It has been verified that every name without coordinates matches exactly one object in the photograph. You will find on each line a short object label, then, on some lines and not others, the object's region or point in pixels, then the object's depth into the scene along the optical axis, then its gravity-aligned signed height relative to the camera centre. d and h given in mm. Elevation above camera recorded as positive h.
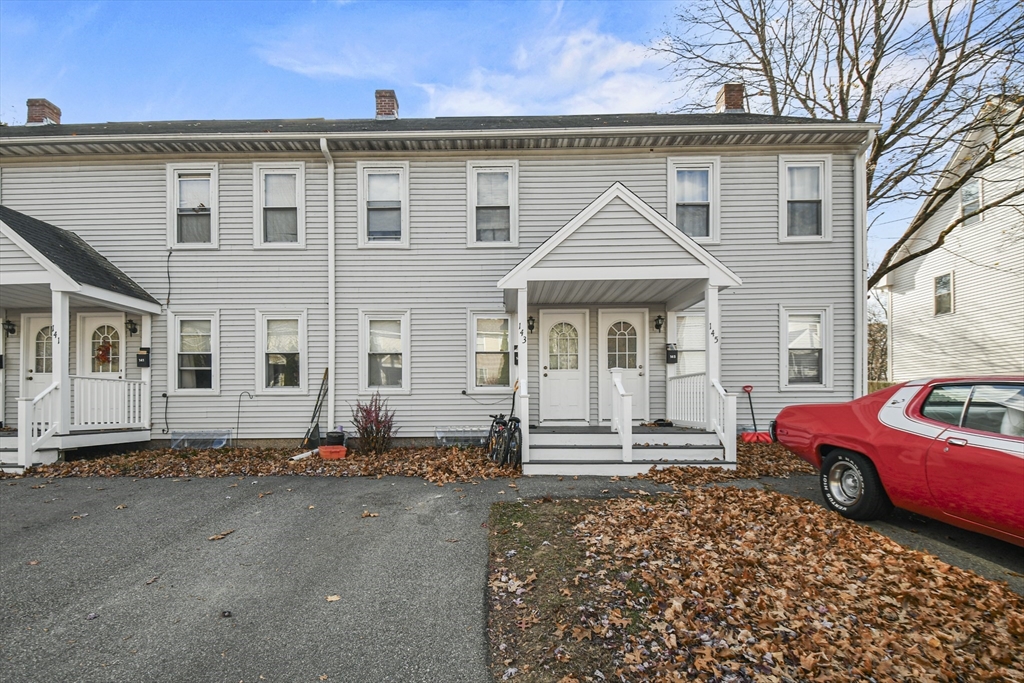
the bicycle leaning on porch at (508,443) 7605 -1553
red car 3744 -951
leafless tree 11445 +6911
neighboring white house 13836 +1729
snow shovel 9453 -1787
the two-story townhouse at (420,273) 9742 +1413
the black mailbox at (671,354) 9633 -194
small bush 8969 -1573
